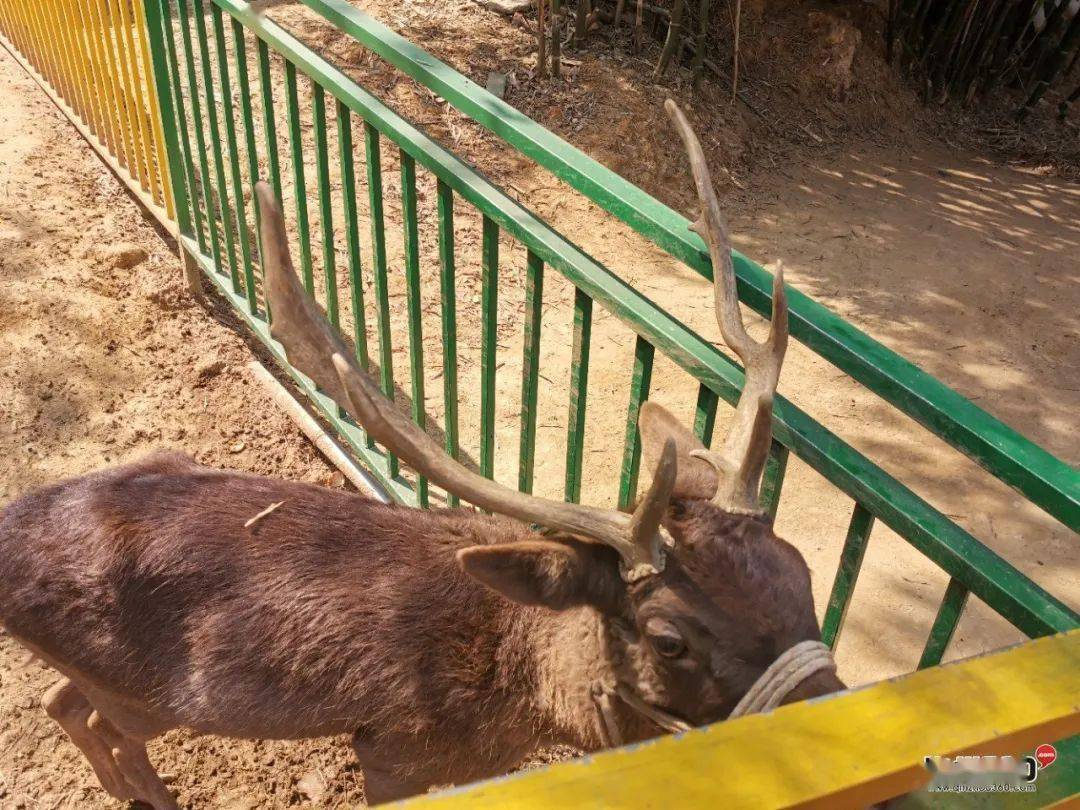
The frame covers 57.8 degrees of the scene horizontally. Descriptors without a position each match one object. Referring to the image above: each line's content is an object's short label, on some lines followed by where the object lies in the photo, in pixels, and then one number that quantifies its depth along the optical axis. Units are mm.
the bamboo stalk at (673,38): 7576
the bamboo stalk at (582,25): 7759
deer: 2166
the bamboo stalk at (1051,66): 9398
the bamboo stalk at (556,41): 7289
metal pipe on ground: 4293
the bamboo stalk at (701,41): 7641
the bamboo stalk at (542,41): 7277
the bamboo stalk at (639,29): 7889
